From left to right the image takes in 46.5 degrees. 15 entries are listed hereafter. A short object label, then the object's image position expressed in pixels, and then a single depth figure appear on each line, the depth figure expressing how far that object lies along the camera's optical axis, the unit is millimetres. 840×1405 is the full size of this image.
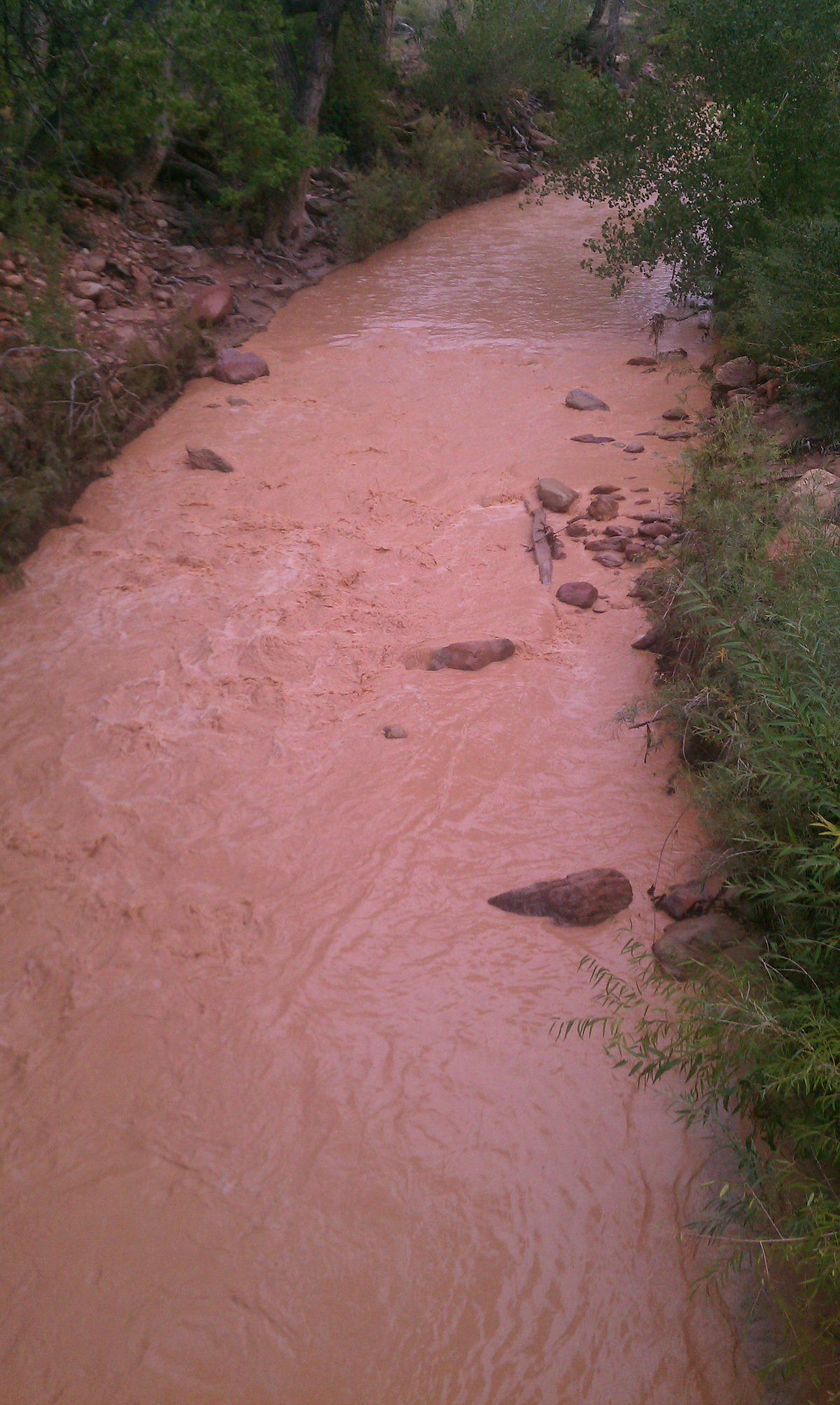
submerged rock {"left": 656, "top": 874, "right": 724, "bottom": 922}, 3645
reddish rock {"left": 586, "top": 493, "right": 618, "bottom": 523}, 6480
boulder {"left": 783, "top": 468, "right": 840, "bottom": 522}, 4777
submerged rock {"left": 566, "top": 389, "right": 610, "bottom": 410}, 8320
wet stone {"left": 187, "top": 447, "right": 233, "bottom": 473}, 7422
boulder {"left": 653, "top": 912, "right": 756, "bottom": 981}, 3326
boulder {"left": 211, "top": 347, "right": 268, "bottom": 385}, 8945
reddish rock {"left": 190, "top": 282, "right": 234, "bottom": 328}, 9711
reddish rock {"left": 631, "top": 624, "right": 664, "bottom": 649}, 5051
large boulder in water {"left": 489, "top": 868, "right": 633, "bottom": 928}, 3740
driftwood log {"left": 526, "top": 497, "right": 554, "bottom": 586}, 5941
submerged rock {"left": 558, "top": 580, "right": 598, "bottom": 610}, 5645
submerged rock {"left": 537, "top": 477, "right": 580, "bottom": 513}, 6648
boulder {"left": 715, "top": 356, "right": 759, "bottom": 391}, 7973
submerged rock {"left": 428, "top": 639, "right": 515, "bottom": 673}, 5195
